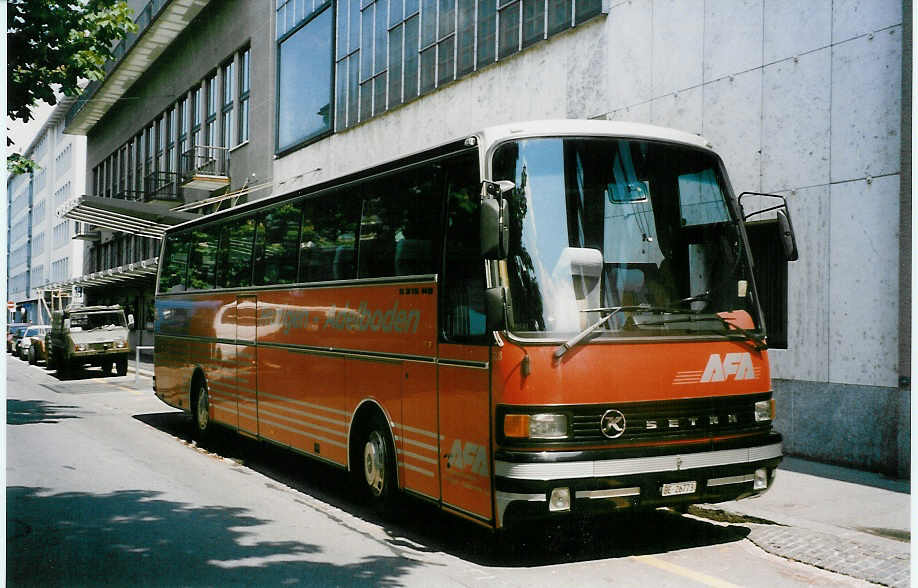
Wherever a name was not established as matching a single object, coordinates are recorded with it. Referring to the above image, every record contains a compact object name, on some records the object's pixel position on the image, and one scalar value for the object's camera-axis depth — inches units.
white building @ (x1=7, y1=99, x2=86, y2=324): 1993.1
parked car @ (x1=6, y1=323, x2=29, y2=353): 1774.1
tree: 516.1
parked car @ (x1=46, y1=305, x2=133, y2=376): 1076.5
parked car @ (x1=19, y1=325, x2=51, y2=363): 1557.6
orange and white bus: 246.2
